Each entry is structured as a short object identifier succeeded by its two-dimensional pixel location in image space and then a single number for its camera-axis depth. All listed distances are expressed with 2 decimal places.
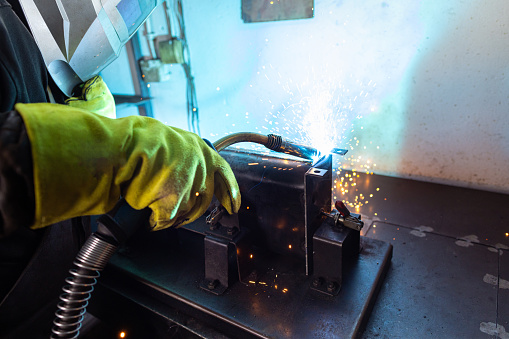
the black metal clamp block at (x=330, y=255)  0.93
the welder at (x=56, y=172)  0.56
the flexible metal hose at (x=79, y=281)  0.77
